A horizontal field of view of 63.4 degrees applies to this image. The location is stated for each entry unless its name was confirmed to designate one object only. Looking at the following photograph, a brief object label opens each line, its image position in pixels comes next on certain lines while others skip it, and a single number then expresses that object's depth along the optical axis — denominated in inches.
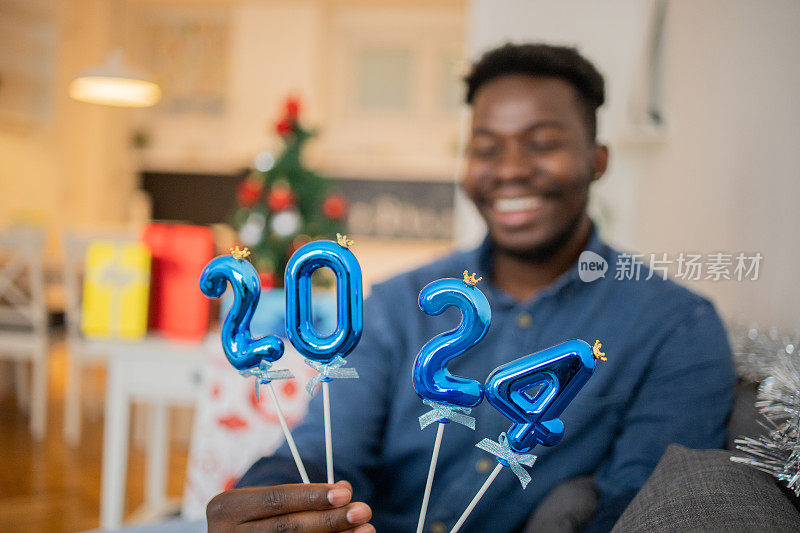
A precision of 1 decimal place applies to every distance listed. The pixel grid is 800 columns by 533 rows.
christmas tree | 66.7
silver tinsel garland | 17.7
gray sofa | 16.4
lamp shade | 104.3
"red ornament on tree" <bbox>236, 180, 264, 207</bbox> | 68.6
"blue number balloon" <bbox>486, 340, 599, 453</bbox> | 14.7
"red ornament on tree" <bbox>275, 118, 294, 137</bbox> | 69.6
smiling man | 20.8
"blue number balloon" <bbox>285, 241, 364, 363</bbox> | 15.5
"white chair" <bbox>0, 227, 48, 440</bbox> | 107.0
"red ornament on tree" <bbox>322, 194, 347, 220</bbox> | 71.7
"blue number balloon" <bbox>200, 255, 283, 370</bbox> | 16.0
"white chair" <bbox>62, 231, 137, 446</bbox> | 102.5
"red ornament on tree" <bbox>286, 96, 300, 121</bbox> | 70.4
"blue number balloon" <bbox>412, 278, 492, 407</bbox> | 15.0
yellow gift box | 61.7
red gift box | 62.7
